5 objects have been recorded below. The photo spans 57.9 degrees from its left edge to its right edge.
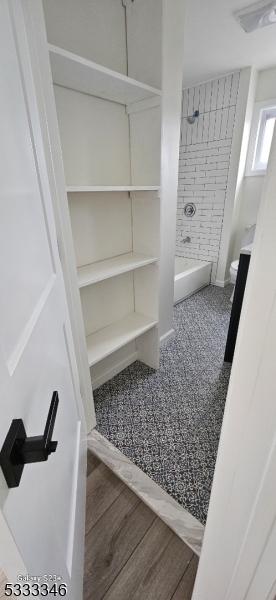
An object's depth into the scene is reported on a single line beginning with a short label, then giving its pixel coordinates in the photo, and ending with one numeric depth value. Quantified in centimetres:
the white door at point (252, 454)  33
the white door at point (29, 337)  42
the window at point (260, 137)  274
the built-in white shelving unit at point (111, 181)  114
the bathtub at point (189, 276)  289
